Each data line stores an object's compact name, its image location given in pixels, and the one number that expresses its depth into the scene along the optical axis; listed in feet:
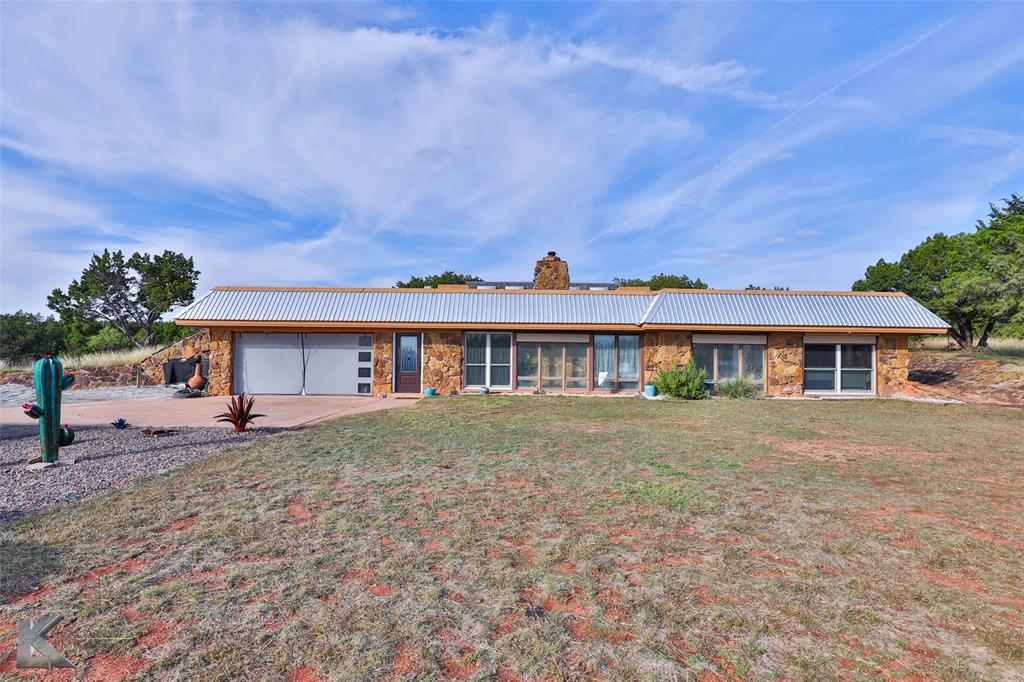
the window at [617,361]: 67.05
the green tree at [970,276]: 78.64
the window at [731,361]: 66.23
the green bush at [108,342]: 110.01
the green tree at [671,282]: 190.49
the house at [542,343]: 65.10
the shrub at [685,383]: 61.26
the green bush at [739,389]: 62.44
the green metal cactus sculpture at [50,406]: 25.26
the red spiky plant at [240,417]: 34.71
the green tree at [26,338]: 102.68
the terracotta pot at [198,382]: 63.57
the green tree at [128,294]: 125.29
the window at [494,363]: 67.36
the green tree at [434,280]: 183.01
